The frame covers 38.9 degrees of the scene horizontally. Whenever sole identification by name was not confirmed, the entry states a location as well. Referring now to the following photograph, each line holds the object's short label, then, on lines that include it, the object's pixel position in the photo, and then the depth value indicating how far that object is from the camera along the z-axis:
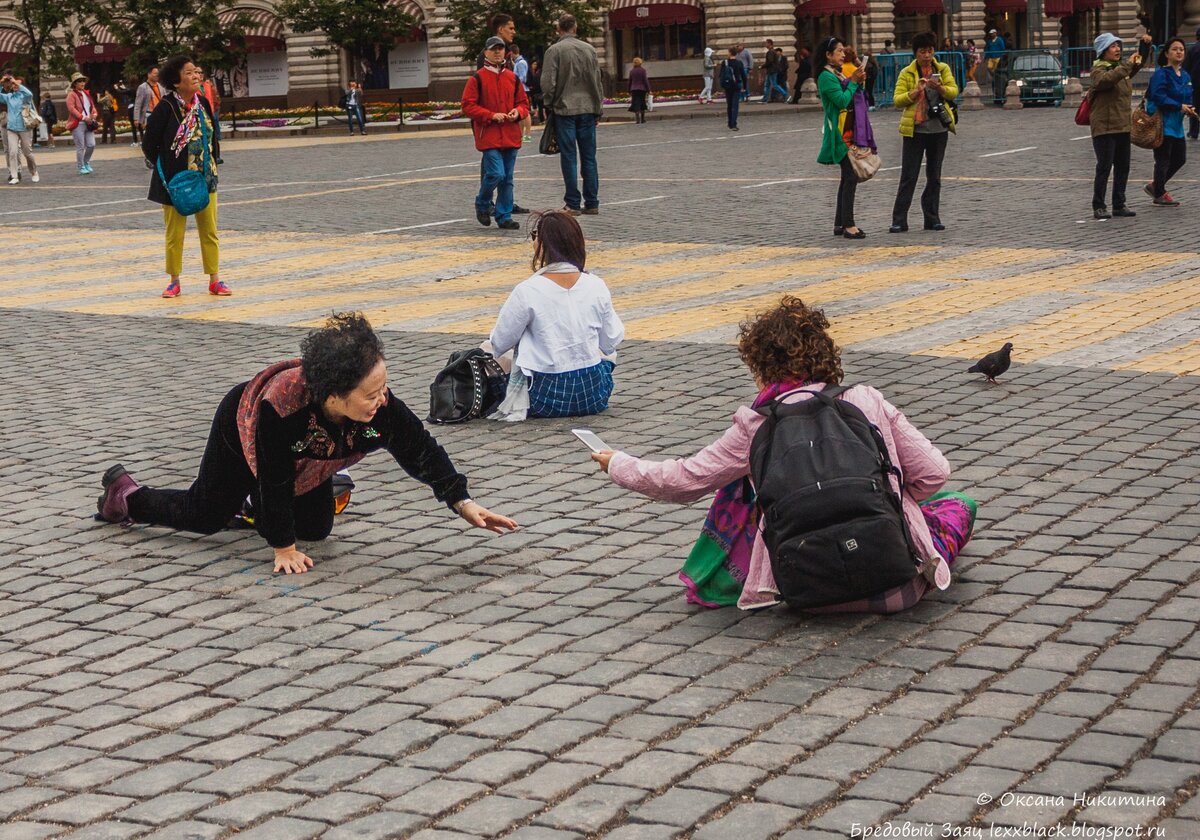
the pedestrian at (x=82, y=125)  27.83
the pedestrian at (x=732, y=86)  33.69
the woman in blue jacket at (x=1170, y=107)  14.93
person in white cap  45.42
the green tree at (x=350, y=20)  45.50
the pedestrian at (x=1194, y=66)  21.88
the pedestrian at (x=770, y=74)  44.47
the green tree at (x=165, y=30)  44.59
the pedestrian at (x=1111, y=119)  14.54
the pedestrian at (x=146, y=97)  30.43
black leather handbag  8.02
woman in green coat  14.02
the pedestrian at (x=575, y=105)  16.72
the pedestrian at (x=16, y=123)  26.31
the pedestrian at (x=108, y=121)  41.59
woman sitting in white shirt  7.95
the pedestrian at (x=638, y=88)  39.03
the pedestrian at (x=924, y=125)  14.35
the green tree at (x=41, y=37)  46.25
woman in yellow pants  11.87
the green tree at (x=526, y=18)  42.62
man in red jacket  15.85
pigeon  8.12
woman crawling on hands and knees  5.27
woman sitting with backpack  4.71
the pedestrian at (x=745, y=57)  41.17
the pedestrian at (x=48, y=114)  43.28
